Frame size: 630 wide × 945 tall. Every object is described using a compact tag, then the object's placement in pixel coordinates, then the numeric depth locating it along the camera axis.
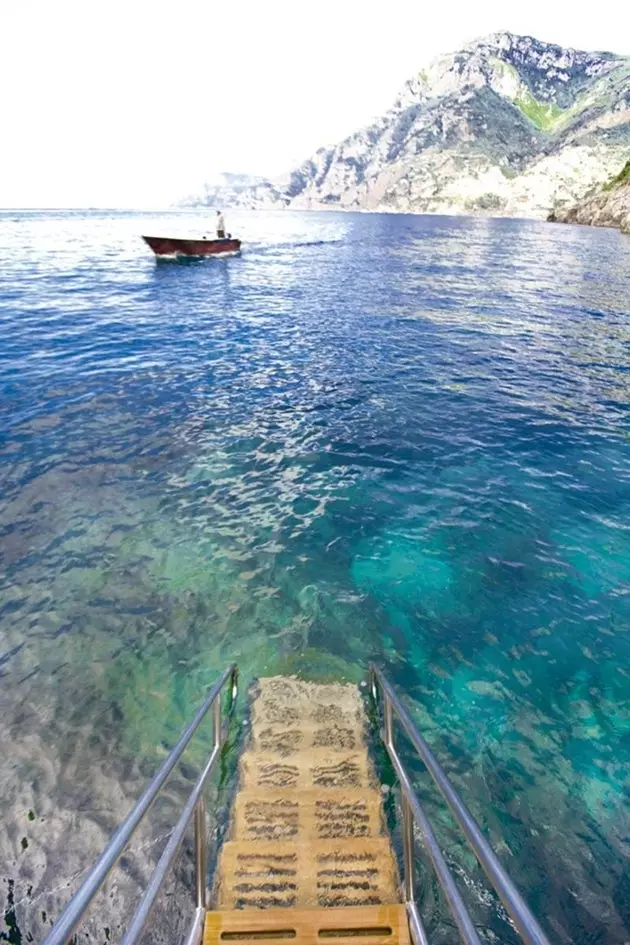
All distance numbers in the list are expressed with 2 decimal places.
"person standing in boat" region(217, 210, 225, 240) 43.75
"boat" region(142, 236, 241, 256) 41.50
